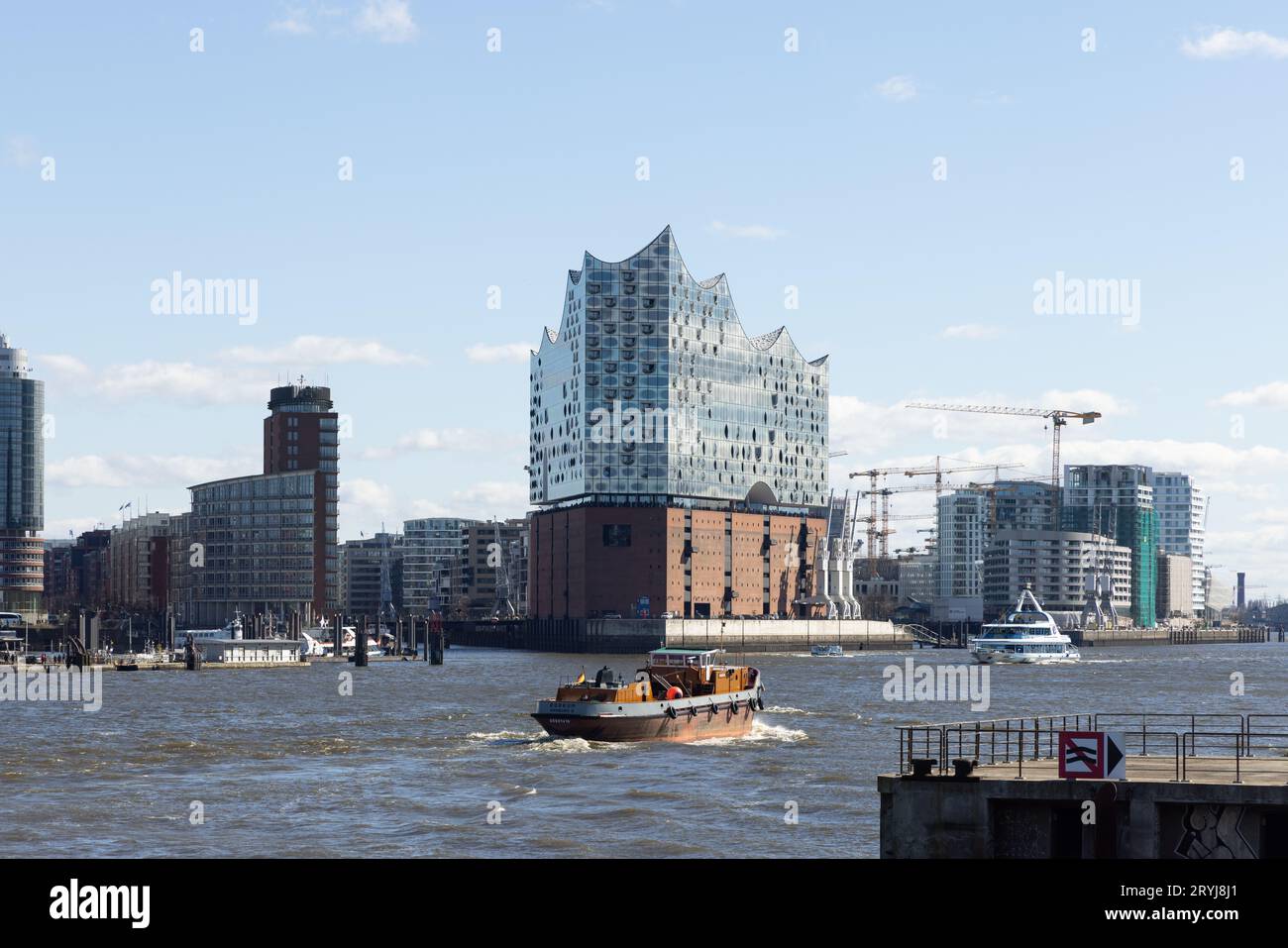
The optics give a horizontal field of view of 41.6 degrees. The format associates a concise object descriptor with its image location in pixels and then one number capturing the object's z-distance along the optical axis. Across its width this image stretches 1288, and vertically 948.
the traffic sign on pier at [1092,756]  34.97
